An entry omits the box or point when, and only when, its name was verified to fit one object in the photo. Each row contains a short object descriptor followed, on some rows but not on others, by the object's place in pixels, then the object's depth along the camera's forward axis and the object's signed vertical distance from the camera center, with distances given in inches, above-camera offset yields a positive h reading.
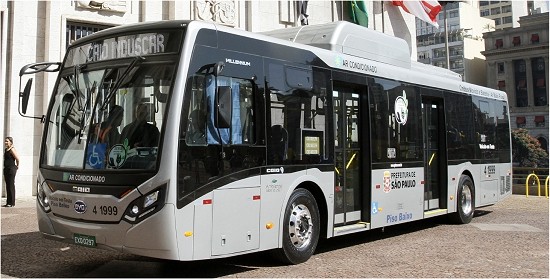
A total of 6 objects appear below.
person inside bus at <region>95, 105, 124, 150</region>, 231.6 +15.9
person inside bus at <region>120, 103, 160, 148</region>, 224.7 +13.8
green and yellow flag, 1023.6 +286.1
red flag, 1133.7 +326.0
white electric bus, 223.3 +9.7
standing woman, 558.8 -2.4
